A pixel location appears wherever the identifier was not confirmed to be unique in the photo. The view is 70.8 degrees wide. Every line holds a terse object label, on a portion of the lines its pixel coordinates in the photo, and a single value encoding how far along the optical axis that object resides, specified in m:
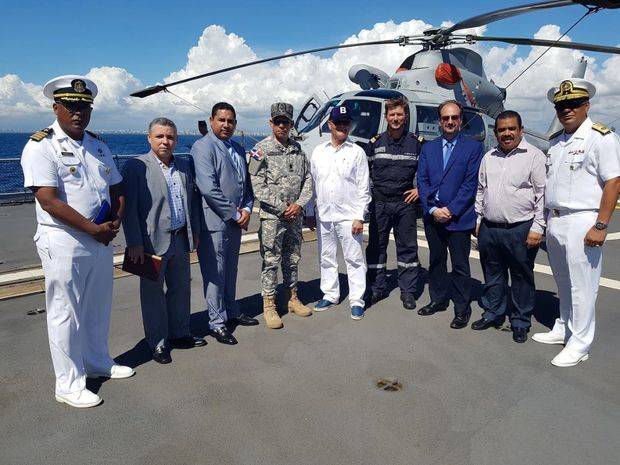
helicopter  4.99
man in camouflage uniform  3.96
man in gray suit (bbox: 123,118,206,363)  3.21
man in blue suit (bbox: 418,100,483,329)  4.04
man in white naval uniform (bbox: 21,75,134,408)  2.61
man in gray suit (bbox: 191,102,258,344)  3.60
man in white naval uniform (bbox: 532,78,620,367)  3.07
